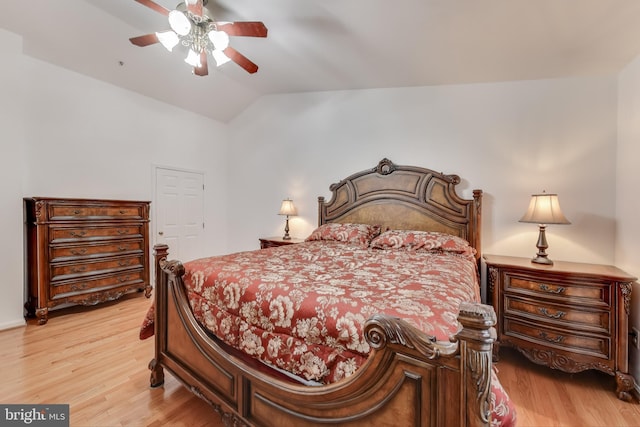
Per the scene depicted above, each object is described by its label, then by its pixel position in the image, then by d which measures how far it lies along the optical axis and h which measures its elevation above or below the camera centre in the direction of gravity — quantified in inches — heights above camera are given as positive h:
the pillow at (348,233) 120.3 -10.4
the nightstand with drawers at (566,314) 75.1 -31.3
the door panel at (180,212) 166.4 -0.7
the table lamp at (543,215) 91.6 -2.0
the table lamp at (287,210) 158.4 +0.2
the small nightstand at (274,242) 149.8 -17.2
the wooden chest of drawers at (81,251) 111.9 -17.6
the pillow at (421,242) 101.4 -12.3
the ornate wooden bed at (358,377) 29.5 -25.3
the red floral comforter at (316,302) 42.8 -16.3
